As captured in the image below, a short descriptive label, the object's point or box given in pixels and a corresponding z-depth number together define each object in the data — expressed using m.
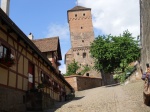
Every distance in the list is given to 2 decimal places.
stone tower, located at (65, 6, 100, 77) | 34.05
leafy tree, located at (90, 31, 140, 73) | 21.59
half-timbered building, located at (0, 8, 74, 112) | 6.07
